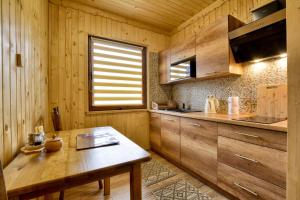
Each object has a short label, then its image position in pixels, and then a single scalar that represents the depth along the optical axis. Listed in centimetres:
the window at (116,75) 255
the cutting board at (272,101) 154
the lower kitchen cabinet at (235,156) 118
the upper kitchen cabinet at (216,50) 182
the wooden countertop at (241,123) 114
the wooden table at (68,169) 64
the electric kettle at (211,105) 224
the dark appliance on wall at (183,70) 236
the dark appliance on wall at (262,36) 142
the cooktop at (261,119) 134
